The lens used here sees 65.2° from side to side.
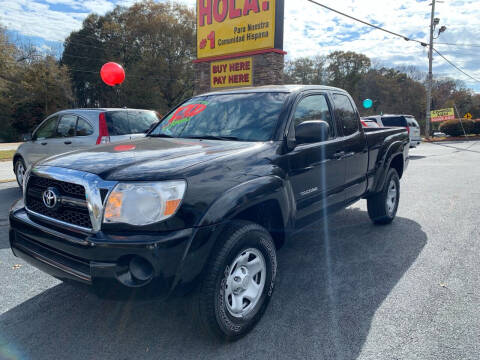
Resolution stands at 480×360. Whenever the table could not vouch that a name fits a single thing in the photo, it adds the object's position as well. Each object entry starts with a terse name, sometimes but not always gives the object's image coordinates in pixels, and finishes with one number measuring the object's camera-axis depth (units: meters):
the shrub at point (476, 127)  32.19
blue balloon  27.23
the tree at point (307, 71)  54.28
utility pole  28.16
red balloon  13.54
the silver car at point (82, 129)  7.00
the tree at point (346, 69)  55.09
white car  16.95
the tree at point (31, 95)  35.78
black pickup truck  2.27
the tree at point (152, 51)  36.34
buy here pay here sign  13.84
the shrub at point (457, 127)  31.78
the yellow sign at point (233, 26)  13.03
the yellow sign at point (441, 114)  28.04
